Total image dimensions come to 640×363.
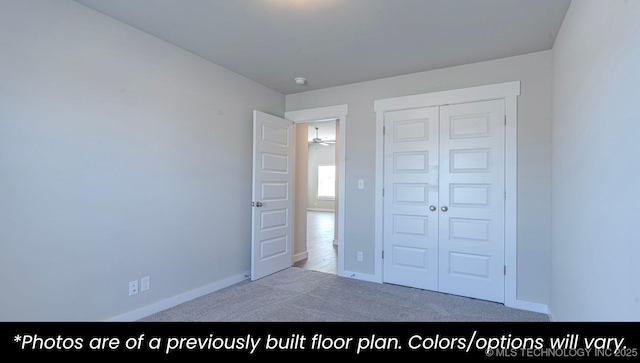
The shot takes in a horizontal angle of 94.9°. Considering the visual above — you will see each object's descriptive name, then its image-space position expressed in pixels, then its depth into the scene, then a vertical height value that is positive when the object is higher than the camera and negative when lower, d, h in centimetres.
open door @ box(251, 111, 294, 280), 360 -15
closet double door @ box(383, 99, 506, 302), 299 -13
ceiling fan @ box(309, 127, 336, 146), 973 +146
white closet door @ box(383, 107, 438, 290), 328 -14
